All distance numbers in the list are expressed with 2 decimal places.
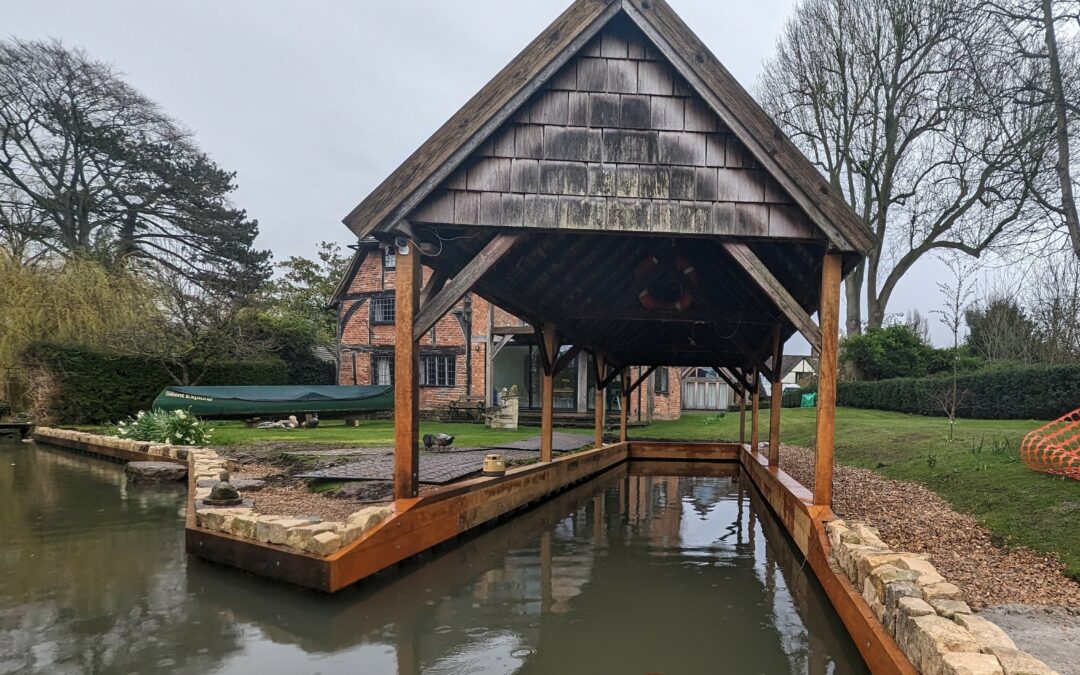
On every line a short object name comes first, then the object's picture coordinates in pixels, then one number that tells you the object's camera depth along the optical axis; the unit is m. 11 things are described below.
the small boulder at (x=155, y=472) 10.11
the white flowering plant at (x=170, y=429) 12.80
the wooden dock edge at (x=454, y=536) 3.84
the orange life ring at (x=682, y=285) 7.41
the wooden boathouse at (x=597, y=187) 5.34
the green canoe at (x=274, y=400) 15.79
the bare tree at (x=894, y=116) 17.41
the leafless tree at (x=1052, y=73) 12.52
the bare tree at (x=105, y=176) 22.69
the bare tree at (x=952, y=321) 11.42
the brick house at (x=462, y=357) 21.55
